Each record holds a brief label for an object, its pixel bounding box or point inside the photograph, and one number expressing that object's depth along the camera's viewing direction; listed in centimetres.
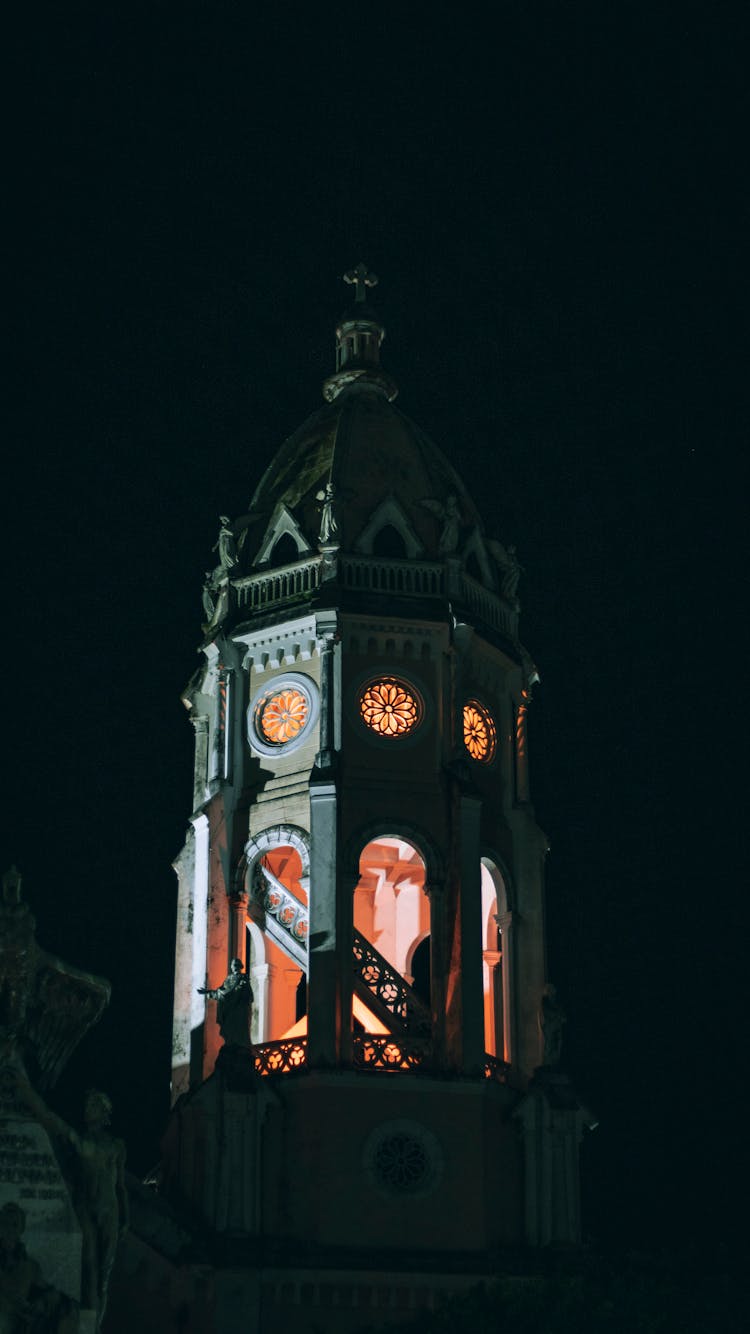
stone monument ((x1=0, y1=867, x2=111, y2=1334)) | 2930
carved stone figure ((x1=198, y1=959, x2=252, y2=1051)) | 5391
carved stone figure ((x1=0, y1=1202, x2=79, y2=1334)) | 2861
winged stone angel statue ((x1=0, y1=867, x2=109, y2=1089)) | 3009
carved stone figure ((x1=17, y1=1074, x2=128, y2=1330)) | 2971
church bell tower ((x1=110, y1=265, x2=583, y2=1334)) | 5272
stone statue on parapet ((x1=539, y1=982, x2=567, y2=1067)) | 5572
